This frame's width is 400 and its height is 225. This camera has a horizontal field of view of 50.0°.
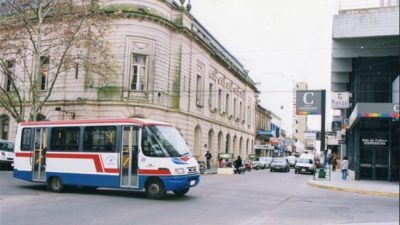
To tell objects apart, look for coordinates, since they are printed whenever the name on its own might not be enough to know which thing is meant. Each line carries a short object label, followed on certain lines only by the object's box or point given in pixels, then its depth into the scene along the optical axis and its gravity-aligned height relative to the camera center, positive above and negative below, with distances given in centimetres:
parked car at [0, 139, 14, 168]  2708 -132
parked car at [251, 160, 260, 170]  5077 -289
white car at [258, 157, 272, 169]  5305 -263
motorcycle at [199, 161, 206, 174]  3310 -227
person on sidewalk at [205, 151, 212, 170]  3991 -167
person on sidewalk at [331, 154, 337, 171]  4811 -229
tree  2756 +676
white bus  1473 -76
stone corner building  3225 +471
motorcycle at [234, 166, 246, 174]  3725 -260
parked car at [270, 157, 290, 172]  4375 -242
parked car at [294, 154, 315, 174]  4073 -219
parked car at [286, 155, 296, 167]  6109 -275
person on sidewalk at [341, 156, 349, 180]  2874 -164
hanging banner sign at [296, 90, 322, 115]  2556 +238
